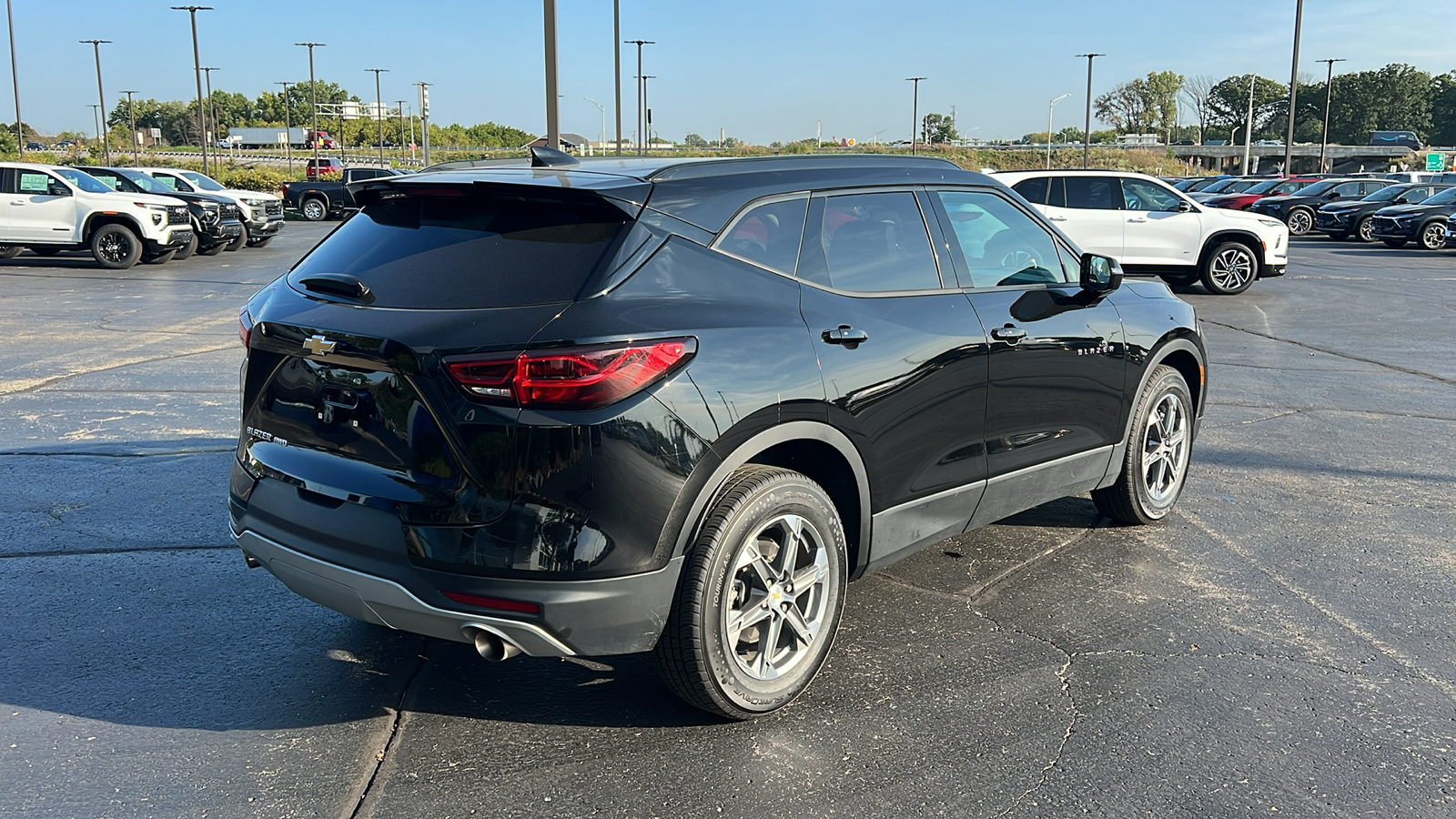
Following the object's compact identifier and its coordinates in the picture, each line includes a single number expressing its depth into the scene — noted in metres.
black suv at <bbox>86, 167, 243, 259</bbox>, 22.62
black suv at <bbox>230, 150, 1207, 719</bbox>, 3.03
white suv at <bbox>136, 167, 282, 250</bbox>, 25.06
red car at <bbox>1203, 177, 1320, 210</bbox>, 33.38
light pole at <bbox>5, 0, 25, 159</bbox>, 51.50
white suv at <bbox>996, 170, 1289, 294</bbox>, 17.08
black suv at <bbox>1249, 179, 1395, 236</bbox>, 34.03
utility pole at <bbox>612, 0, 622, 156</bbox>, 24.42
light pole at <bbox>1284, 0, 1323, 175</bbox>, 45.00
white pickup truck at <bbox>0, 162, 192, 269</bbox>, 20.27
